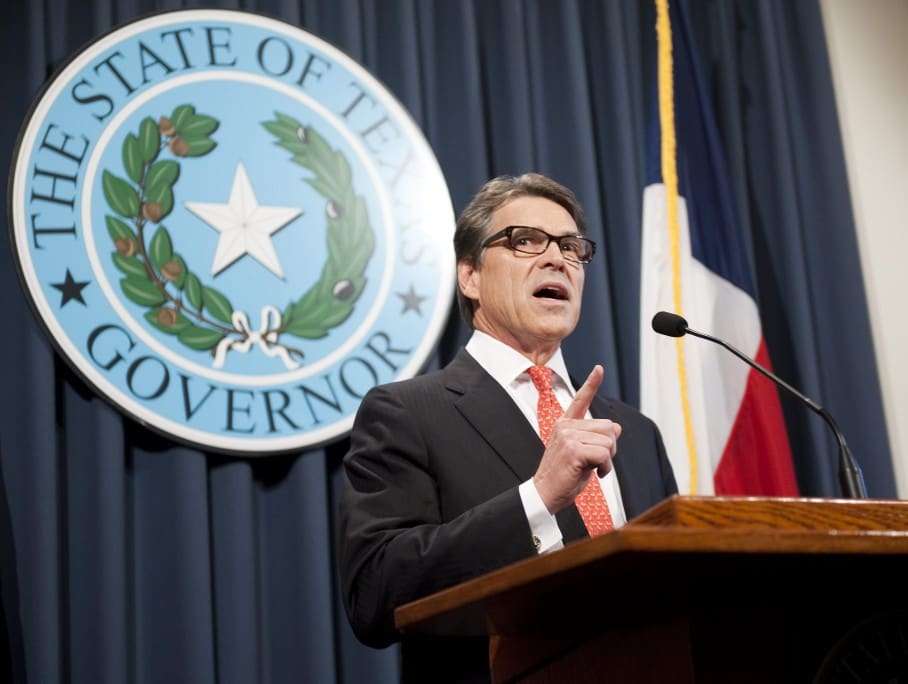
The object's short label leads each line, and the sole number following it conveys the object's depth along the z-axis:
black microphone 3.14
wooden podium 2.14
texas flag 4.07
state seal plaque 3.72
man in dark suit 2.93
